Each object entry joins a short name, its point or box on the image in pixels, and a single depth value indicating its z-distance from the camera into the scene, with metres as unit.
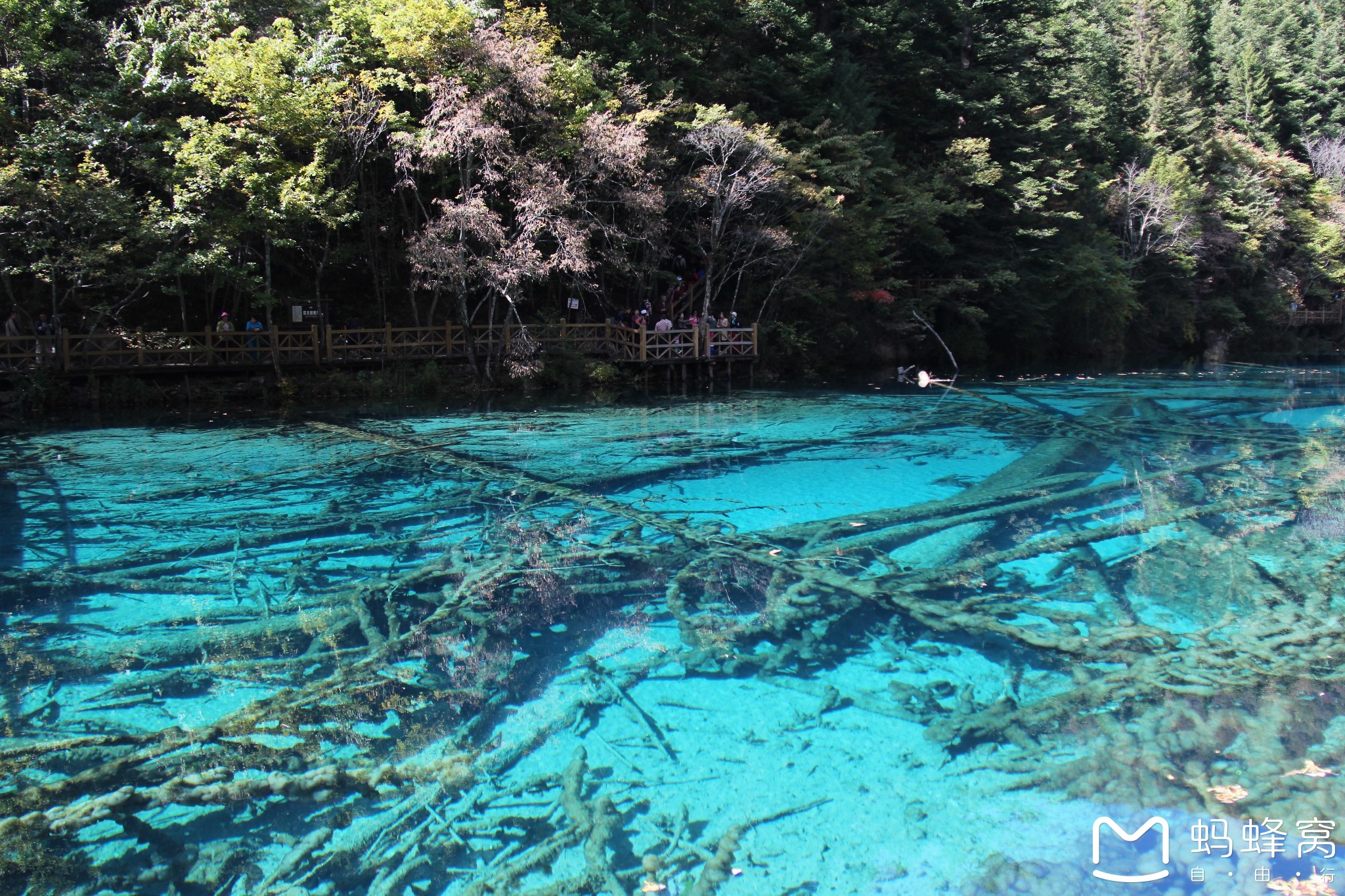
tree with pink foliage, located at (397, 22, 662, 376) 19.48
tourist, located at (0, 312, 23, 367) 17.95
